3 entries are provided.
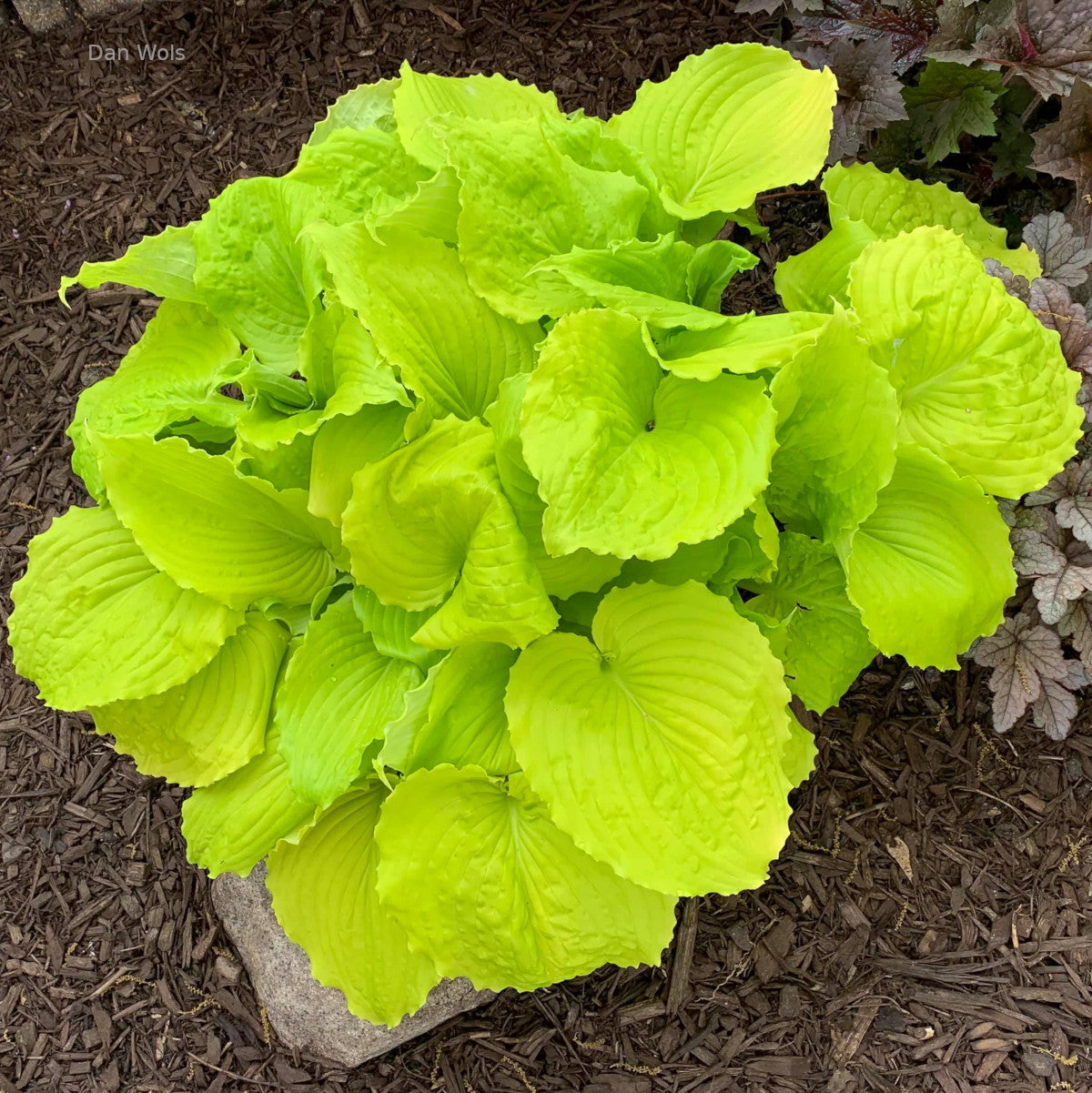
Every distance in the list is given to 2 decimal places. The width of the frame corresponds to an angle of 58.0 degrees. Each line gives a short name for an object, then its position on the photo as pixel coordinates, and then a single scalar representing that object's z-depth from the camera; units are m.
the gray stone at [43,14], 2.33
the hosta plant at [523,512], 1.21
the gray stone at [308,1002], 1.72
